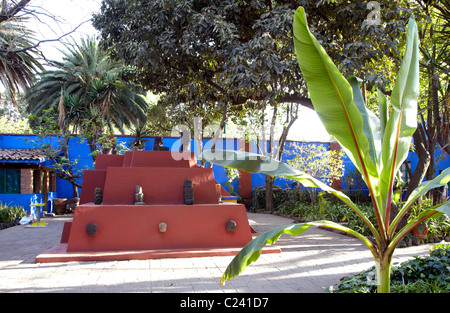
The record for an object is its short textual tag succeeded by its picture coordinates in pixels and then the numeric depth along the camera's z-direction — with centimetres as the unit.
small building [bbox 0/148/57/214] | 1354
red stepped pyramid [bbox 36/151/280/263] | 672
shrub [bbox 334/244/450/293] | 408
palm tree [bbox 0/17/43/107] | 937
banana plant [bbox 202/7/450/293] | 276
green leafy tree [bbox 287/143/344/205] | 1316
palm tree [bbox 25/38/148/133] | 2127
